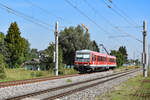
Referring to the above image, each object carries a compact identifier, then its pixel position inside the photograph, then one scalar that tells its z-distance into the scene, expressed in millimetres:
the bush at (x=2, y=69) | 21281
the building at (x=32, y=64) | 68562
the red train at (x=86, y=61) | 30245
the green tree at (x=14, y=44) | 61194
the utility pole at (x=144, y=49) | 26898
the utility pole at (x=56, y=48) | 26611
